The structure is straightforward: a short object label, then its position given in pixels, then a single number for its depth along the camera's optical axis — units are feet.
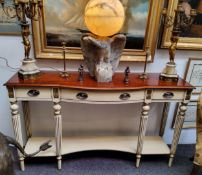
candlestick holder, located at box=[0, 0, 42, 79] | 4.55
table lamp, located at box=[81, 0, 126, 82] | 4.25
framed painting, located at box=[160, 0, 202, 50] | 5.63
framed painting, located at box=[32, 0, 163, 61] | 5.47
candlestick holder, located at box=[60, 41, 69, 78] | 5.41
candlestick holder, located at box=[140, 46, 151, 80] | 5.66
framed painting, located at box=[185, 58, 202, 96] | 6.49
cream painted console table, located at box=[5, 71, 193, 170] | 4.98
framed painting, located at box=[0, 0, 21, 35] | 5.25
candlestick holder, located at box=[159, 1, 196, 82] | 5.00
